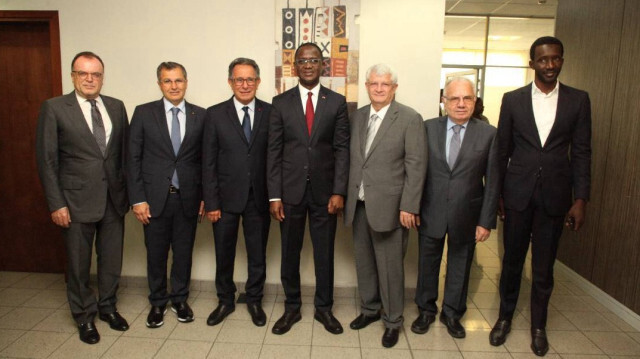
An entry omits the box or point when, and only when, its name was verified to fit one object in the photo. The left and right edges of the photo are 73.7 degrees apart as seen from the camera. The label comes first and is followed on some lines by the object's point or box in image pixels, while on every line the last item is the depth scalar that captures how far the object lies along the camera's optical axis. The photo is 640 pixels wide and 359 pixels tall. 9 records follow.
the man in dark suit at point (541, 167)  2.61
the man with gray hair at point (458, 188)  2.67
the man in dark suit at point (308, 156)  2.77
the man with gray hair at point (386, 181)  2.67
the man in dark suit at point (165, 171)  2.87
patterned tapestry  3.25
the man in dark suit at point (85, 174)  2.69
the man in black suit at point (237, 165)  2.86
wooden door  3.63
